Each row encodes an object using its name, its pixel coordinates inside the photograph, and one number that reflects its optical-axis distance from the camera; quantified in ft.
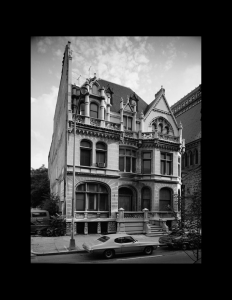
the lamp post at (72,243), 46.01
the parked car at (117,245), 40.11
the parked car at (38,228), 63.00
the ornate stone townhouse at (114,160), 67.21
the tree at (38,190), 120.26
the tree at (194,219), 22.78
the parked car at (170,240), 45.53
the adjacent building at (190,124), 114.93
